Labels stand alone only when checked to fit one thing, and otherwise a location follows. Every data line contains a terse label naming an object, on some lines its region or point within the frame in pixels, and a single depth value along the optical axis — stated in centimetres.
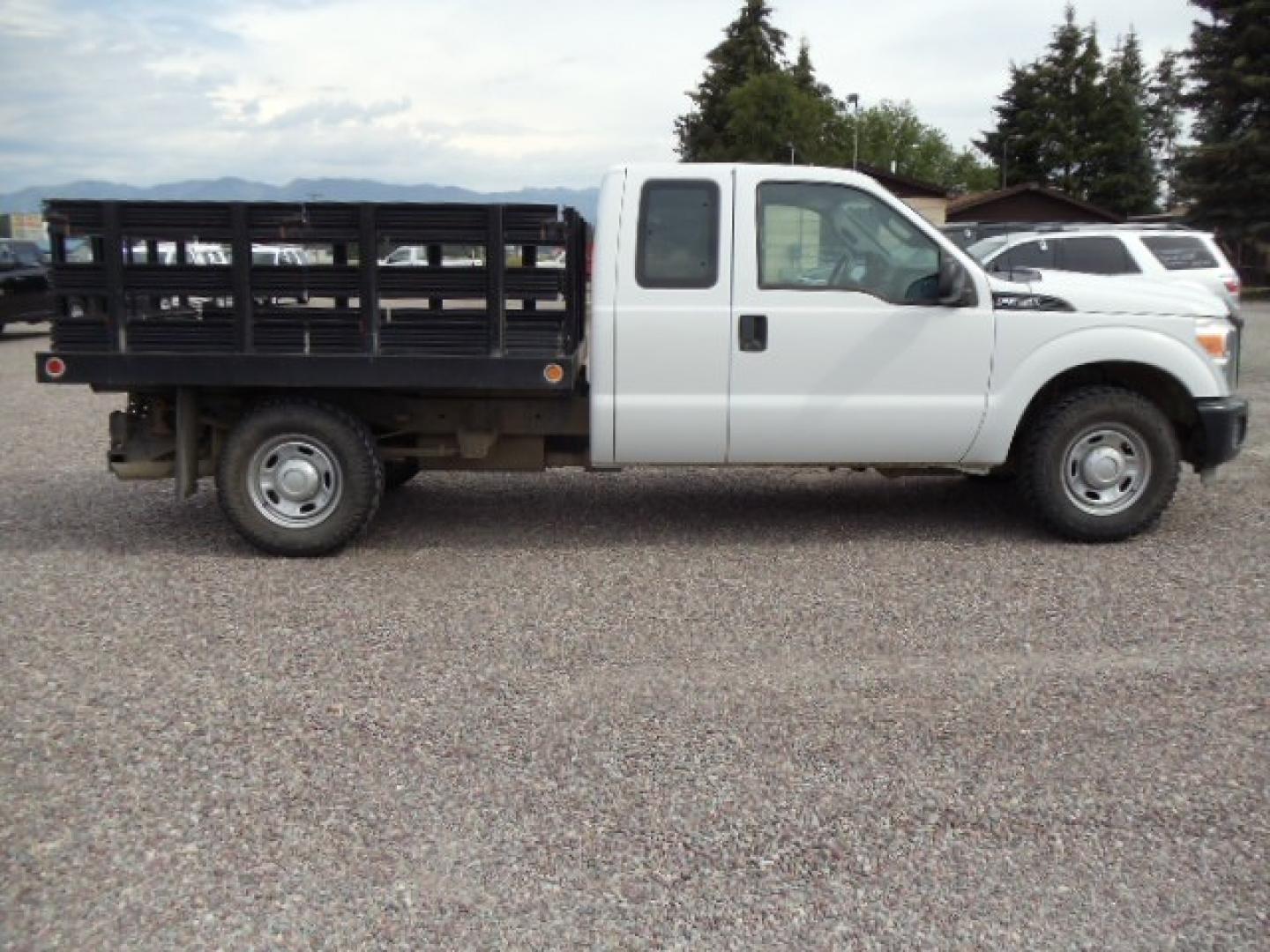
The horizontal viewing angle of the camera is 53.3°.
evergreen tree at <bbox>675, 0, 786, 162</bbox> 5778
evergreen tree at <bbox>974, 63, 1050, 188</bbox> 5938
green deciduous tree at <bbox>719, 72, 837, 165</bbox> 4584
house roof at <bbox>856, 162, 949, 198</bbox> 4253
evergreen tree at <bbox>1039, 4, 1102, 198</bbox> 5819
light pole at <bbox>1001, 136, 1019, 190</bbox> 6034
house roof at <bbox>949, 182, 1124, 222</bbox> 4141
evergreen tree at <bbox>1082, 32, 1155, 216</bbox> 5700
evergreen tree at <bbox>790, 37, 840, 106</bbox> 6106
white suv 1473
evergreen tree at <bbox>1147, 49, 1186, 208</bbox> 8712
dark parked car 2358
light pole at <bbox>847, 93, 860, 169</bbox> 5343
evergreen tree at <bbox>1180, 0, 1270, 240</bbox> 3534
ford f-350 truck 688
